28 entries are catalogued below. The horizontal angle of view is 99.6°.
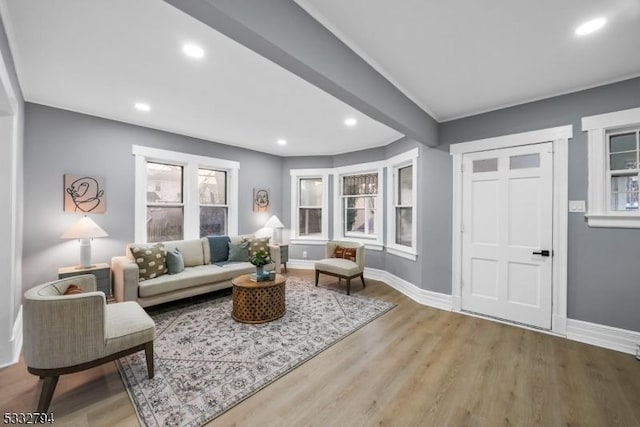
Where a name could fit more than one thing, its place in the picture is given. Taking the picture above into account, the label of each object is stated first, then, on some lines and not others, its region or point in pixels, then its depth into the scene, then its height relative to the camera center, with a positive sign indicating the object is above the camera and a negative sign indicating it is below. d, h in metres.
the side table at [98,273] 3.07 -0.70
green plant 3.27 -0.57
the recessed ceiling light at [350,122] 3.72 +1.31
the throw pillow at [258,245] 4.63 -0.55
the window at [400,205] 4.46 +0.15
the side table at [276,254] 4.72 -0.71
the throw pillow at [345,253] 4.64 -0.69
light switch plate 2.77 +0.09
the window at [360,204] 5.14 +0.21
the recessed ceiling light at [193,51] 2.09 +1.29
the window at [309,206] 5.88 +0.17
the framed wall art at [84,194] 3.40 +0.24
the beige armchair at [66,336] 1.74 -0.85
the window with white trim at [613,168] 2.58 +0.46
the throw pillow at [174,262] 3.69 -0.68
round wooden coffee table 3.14 -1.03
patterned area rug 1.86 -1.28
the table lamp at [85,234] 3.15 -0.25
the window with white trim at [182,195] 4.04 +0.30
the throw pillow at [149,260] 3.40 -0.61
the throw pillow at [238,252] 4.48 -0.65
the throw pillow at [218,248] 4.43 -0.57
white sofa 3.19 -0.85
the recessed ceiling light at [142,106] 3.26 +1.31
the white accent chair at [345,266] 4.22 -0.84
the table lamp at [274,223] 5.49 -0.21
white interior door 2.99 -0.22
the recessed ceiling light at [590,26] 1.80 +1.29
